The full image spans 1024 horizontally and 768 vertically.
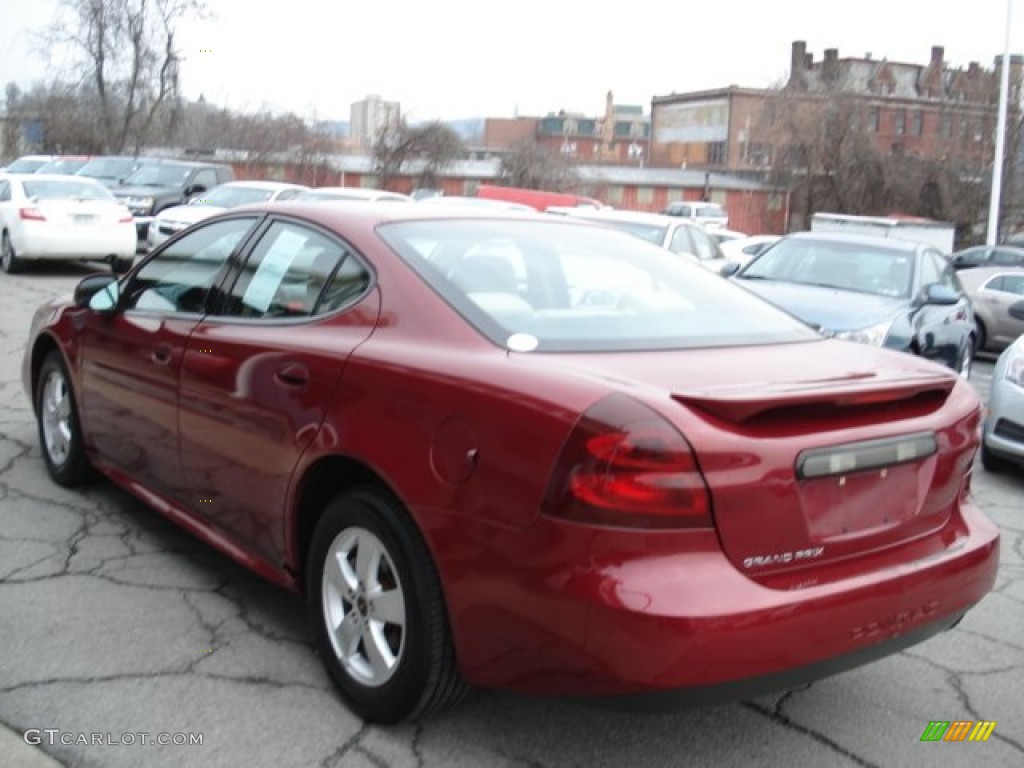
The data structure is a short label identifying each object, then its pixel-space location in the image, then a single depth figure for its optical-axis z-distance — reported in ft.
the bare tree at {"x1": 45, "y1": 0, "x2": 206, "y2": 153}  112.27
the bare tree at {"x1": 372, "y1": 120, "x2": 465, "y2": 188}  133.90
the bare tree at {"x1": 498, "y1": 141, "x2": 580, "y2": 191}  147.13
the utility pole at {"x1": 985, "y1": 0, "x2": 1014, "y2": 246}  91.15
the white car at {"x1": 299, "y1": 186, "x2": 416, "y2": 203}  54.75
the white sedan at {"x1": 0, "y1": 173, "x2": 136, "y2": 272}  50.39
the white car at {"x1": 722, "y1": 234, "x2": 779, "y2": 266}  68.69
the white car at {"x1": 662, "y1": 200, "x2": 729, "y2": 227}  132.67
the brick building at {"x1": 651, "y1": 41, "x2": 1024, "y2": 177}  148.25
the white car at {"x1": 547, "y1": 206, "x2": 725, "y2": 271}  44.62
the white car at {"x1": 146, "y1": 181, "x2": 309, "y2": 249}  58.18
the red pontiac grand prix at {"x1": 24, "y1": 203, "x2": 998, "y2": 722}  8.49
